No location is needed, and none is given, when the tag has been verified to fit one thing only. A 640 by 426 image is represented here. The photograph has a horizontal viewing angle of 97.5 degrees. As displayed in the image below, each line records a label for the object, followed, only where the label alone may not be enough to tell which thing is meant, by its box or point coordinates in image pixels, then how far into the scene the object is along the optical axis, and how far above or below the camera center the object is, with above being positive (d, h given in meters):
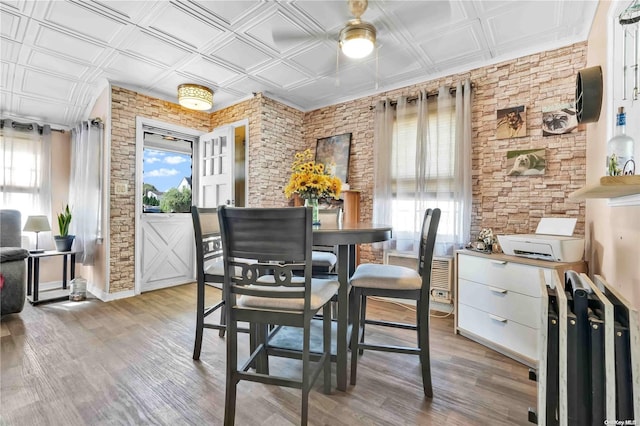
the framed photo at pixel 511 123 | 2.63 +0.88
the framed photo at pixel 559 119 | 2.40 +0.84
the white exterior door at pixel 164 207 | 3.70 +0.07
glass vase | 2.03 +0.08
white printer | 1.96 -0.20
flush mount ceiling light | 3.44 +1.44
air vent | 2.96 -0.71
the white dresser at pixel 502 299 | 1.93 -0.65
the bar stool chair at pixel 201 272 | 1.95 -0.43
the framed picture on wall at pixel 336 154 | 3.82 +0.83
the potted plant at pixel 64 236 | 3.58 -0.33
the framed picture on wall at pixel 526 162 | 2.54 +0.49
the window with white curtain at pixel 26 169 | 3.76 +0.57
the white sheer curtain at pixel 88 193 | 3.45 +0.22
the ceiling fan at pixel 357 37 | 2.15 +1.36
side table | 3.22 -0.92
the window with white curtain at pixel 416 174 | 2.98 +0.47
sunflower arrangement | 1.93 +0.20
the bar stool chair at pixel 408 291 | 1.60 -0.46
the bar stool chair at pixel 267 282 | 1.23 -0.32
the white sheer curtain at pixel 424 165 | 2.87 +0.54
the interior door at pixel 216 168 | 3.95 +0.65
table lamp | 3.58 -0.18
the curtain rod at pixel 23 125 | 3.74 +1.17
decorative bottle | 1.21 +0.27
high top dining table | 1.64 -0.54
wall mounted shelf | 0.83 +0.10
